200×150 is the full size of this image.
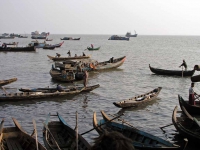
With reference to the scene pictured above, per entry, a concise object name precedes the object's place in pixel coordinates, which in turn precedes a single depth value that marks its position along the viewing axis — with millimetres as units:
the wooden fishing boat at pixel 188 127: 10139
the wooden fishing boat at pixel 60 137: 9162
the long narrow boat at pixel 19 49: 54406
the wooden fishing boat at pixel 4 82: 20781
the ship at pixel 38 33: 173750
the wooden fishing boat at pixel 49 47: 63812
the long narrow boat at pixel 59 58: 40225
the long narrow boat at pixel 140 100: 15081
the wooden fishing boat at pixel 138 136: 8555
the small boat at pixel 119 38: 131250
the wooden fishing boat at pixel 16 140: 8945
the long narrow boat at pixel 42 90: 18219
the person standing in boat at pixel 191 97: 13821
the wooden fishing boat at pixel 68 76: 23156
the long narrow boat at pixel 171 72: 27406
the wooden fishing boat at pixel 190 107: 13383
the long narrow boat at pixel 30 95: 16484
